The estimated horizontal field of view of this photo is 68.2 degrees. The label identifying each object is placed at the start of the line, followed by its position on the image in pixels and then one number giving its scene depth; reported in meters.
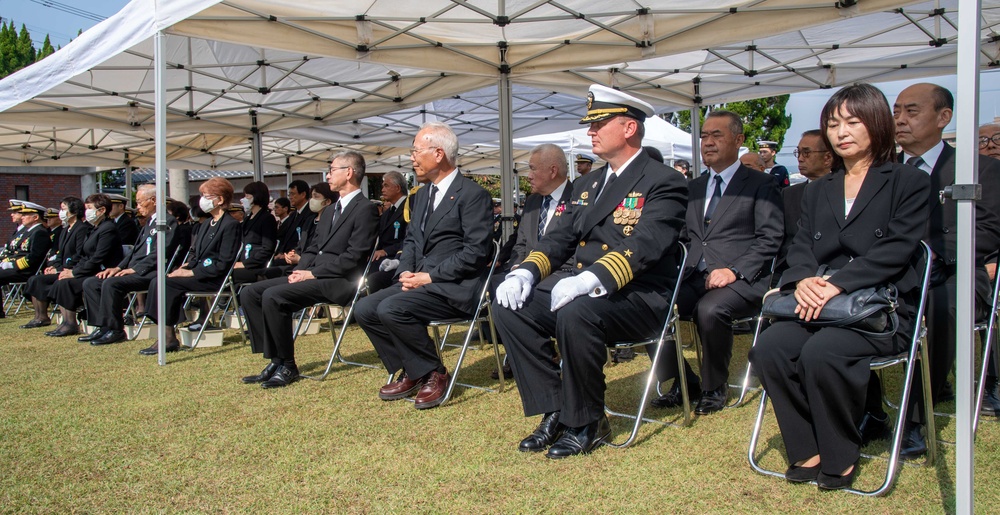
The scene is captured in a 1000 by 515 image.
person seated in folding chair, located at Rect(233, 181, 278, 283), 7.78
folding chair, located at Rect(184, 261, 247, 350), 6.98
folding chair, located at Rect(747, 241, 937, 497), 2.83
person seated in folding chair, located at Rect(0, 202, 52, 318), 10.30
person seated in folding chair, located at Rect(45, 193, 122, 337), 8.51
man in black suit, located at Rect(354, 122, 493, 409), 4.78
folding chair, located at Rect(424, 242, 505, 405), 4.69
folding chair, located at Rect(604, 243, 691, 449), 3.61
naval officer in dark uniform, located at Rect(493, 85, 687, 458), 3.50
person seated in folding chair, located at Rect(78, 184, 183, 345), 7.69
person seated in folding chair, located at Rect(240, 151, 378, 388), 5.48
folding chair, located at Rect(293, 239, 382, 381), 5.46
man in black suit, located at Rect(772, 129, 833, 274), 5.56
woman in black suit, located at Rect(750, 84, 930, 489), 2.93
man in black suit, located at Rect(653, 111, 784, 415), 4.27
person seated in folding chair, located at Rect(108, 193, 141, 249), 8.96
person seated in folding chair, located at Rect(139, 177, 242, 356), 7.00
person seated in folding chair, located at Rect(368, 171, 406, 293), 7.48
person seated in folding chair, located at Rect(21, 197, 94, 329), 9.34
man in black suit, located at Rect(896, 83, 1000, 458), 3.47
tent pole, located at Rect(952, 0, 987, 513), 2.21
